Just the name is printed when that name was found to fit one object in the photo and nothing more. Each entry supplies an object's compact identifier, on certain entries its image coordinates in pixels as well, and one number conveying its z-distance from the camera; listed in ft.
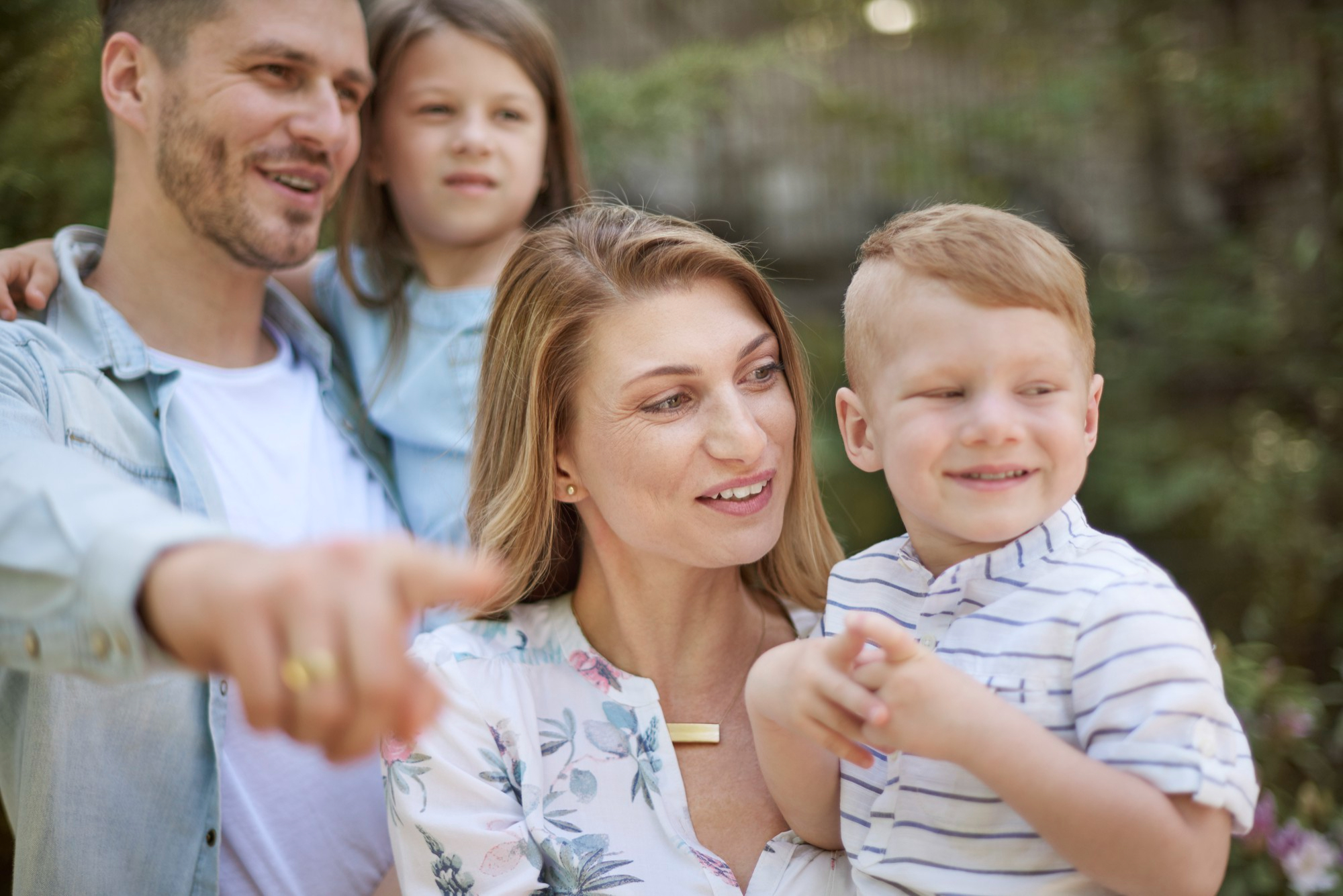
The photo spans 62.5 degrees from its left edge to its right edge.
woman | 5.75
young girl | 8.60
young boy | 4.02
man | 3.51
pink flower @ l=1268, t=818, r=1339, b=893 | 8.75
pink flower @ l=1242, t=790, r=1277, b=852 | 9.00
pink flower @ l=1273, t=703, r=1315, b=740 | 9.60
